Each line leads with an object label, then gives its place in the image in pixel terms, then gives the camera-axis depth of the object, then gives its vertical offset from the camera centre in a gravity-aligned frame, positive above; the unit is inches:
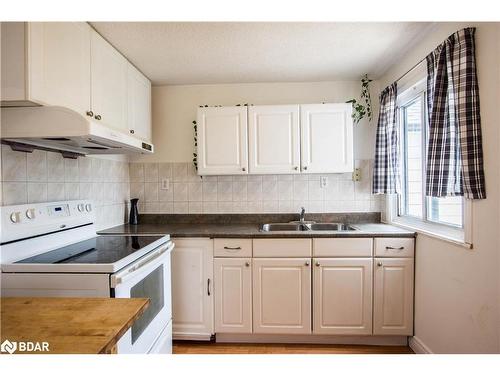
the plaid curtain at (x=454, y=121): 52.7 +13.3
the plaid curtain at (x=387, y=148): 85.2 +12.0
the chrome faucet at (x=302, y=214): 97.3 -10.4
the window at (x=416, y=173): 69.0 +3.7
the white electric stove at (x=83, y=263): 47.5 -14.4
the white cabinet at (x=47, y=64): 44.6 +22.8
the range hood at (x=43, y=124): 47.9 +11.2
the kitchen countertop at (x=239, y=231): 78.6 -14.0
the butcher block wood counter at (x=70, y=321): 26.6 -15.4
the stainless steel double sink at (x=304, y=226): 97.4 -15.0
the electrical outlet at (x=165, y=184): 103.1 +0.7
